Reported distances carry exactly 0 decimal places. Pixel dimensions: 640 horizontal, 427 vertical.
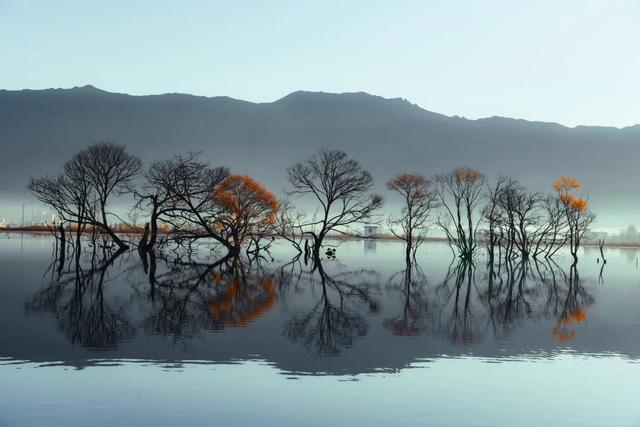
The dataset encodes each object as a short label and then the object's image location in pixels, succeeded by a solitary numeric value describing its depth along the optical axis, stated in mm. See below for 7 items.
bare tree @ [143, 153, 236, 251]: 67500
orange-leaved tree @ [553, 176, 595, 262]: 85188
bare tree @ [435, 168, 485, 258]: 83312
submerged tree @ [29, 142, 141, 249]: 75250
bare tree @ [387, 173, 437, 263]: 81888
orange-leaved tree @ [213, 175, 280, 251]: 75000
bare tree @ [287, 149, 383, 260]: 71625
